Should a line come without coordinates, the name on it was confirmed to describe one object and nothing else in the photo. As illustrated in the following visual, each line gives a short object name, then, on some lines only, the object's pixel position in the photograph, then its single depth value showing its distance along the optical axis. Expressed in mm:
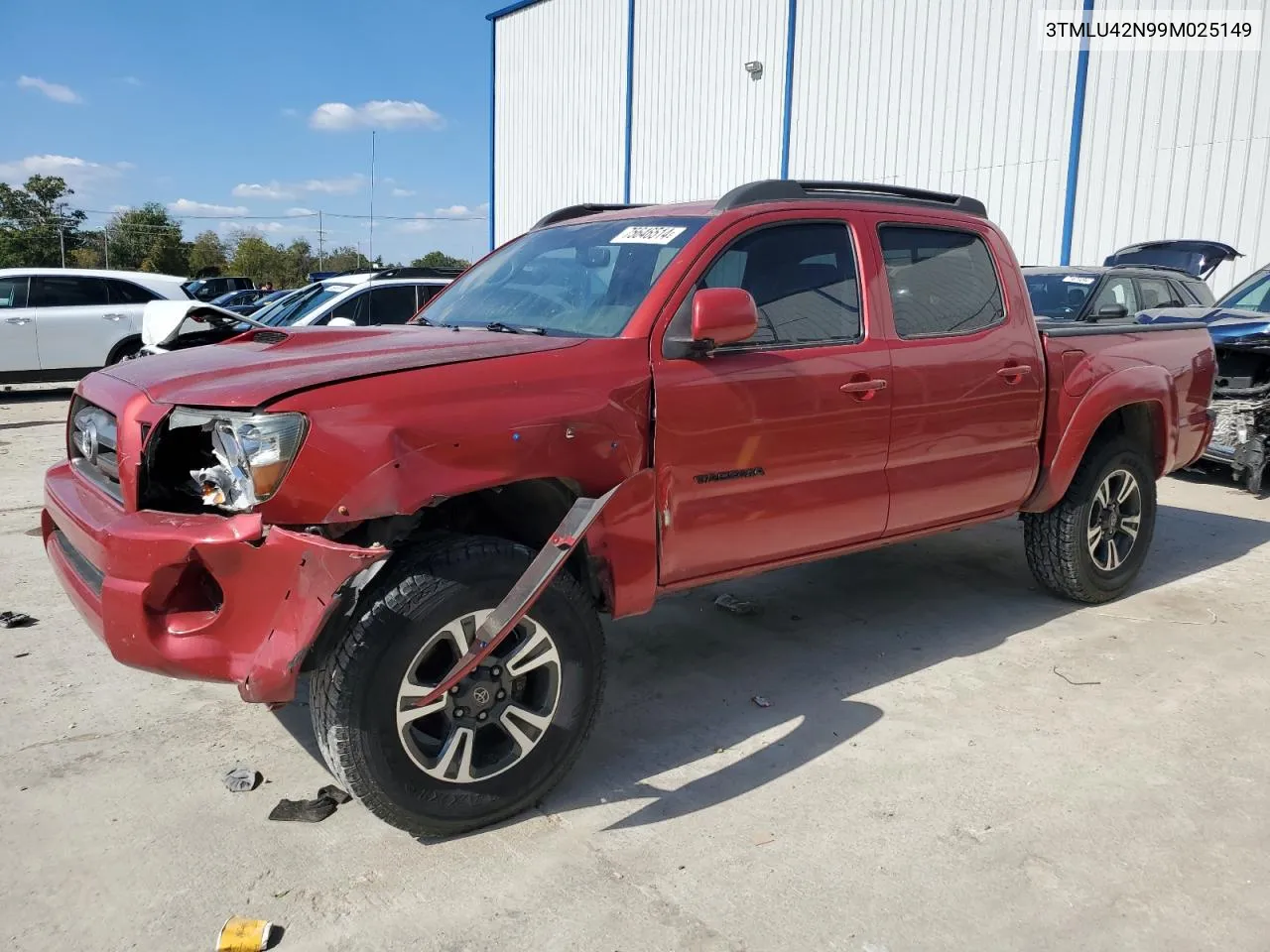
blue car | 7426
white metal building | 12469
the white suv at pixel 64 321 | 12484
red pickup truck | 2525
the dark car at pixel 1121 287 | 8617
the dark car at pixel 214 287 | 21084
